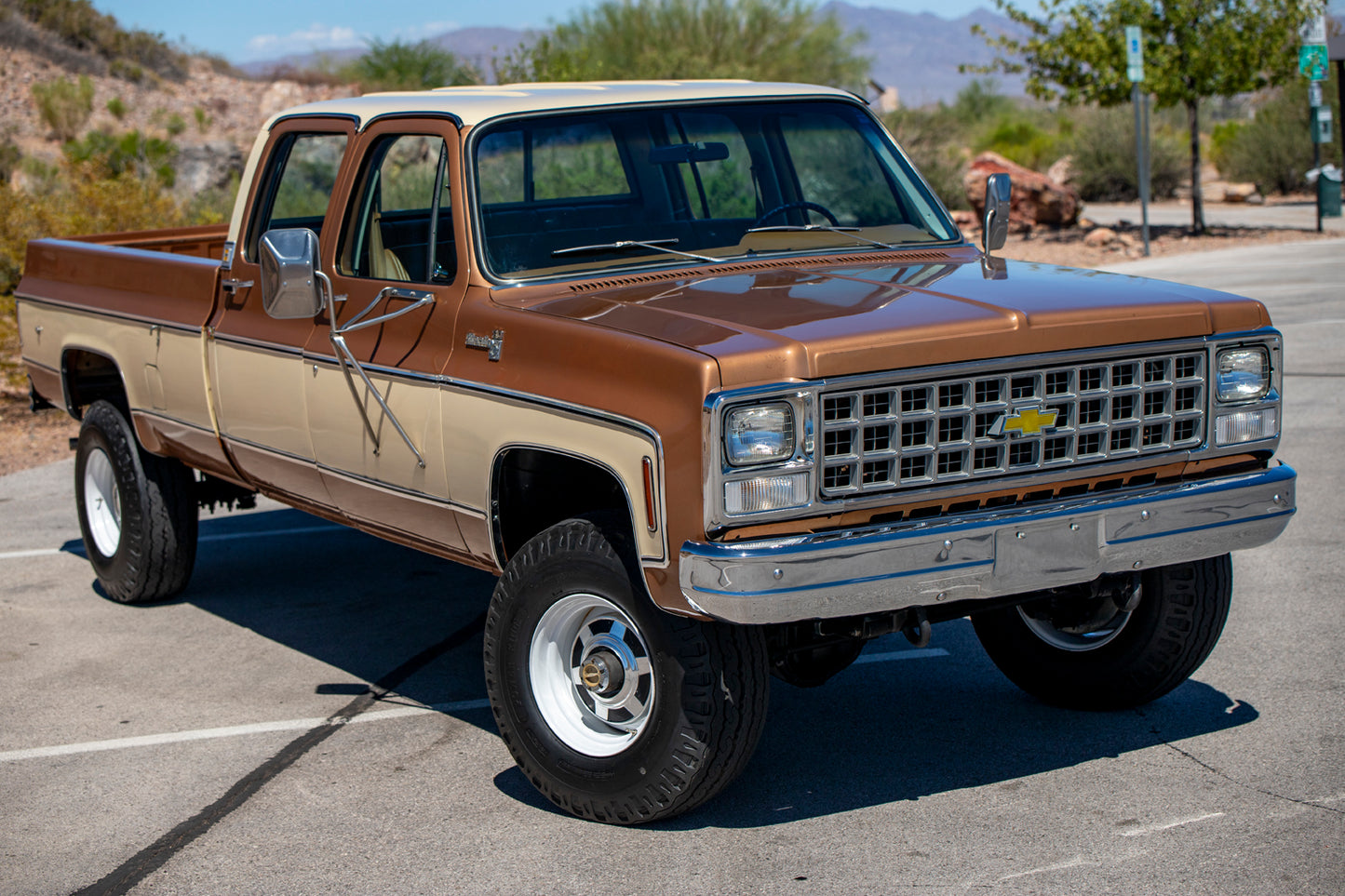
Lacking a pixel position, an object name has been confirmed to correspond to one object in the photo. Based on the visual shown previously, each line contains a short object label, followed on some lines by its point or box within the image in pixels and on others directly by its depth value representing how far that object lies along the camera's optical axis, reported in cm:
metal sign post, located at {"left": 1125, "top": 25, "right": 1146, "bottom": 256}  1831
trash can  2183
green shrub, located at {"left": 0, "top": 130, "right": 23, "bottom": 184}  2792
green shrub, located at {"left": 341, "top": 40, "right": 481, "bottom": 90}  4166
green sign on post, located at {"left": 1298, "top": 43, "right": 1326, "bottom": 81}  2095
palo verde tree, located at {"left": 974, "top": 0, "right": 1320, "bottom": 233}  2178
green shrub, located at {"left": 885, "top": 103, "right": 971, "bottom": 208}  2652
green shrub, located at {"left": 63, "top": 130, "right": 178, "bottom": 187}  2458
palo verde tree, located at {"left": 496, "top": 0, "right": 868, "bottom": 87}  3344
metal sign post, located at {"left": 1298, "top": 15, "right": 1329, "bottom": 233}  2095
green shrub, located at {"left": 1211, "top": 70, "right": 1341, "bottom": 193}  2942
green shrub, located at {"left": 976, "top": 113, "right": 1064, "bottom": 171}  3716
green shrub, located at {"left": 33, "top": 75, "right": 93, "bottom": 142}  3503
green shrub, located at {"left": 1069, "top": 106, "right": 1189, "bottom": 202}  3036
